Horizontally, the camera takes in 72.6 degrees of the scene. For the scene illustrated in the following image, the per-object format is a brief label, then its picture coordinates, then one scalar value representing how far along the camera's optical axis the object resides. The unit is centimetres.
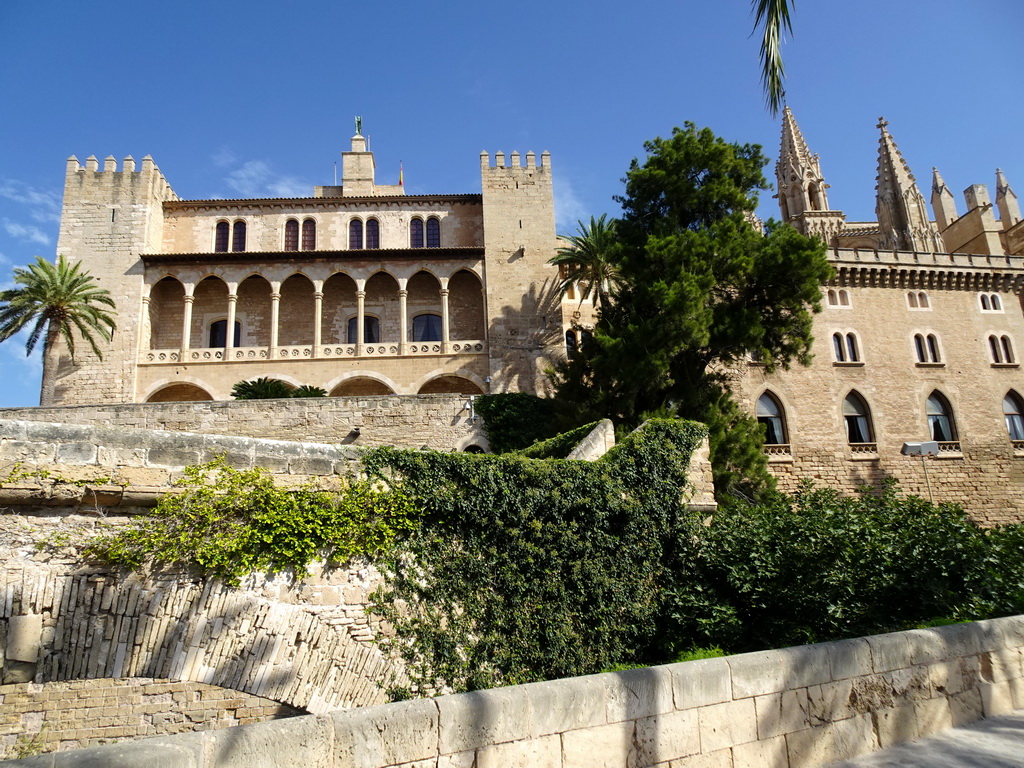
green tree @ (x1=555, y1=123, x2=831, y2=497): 1992
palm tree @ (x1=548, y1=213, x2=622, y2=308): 2805
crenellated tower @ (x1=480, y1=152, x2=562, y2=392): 3031
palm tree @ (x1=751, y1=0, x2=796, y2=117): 573
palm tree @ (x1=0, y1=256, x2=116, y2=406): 2652
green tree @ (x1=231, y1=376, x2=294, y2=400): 2403
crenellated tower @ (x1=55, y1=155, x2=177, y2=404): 2897
